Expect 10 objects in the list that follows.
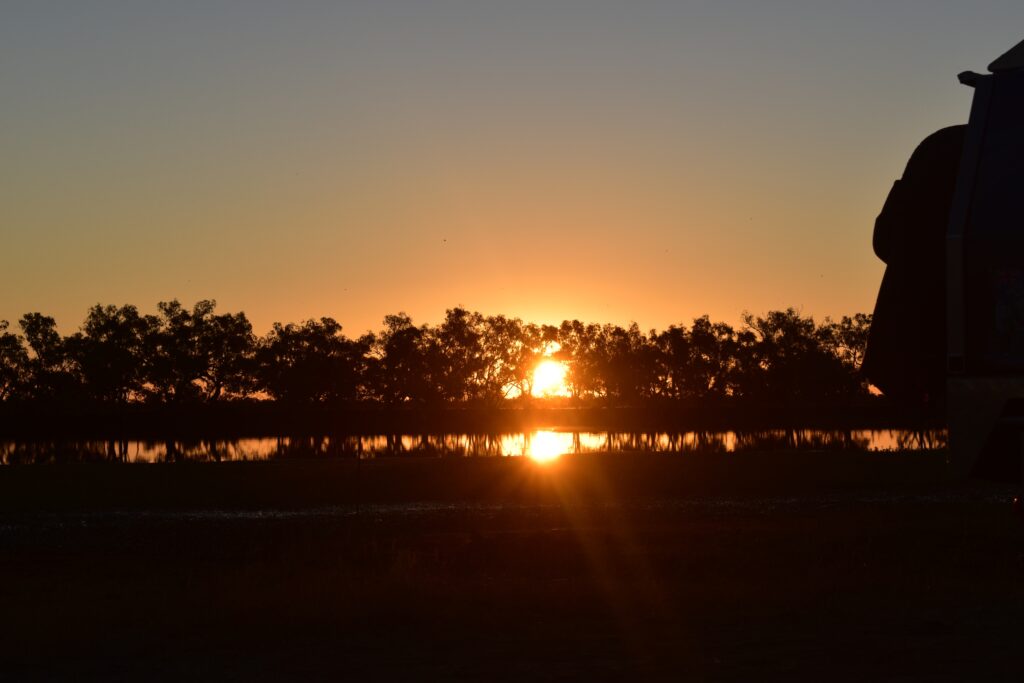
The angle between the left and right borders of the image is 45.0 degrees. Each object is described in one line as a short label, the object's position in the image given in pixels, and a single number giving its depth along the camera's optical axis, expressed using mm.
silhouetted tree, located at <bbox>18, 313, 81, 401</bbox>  128250
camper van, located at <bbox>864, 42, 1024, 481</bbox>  8711
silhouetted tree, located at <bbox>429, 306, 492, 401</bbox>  157875
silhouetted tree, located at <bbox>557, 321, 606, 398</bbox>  187125
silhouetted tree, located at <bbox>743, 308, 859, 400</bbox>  154250
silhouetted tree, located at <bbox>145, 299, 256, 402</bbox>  124438
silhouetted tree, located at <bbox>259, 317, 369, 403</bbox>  134375
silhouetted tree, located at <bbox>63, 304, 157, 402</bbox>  125250
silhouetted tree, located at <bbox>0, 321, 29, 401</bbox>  131000
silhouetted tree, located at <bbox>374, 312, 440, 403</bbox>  150750
